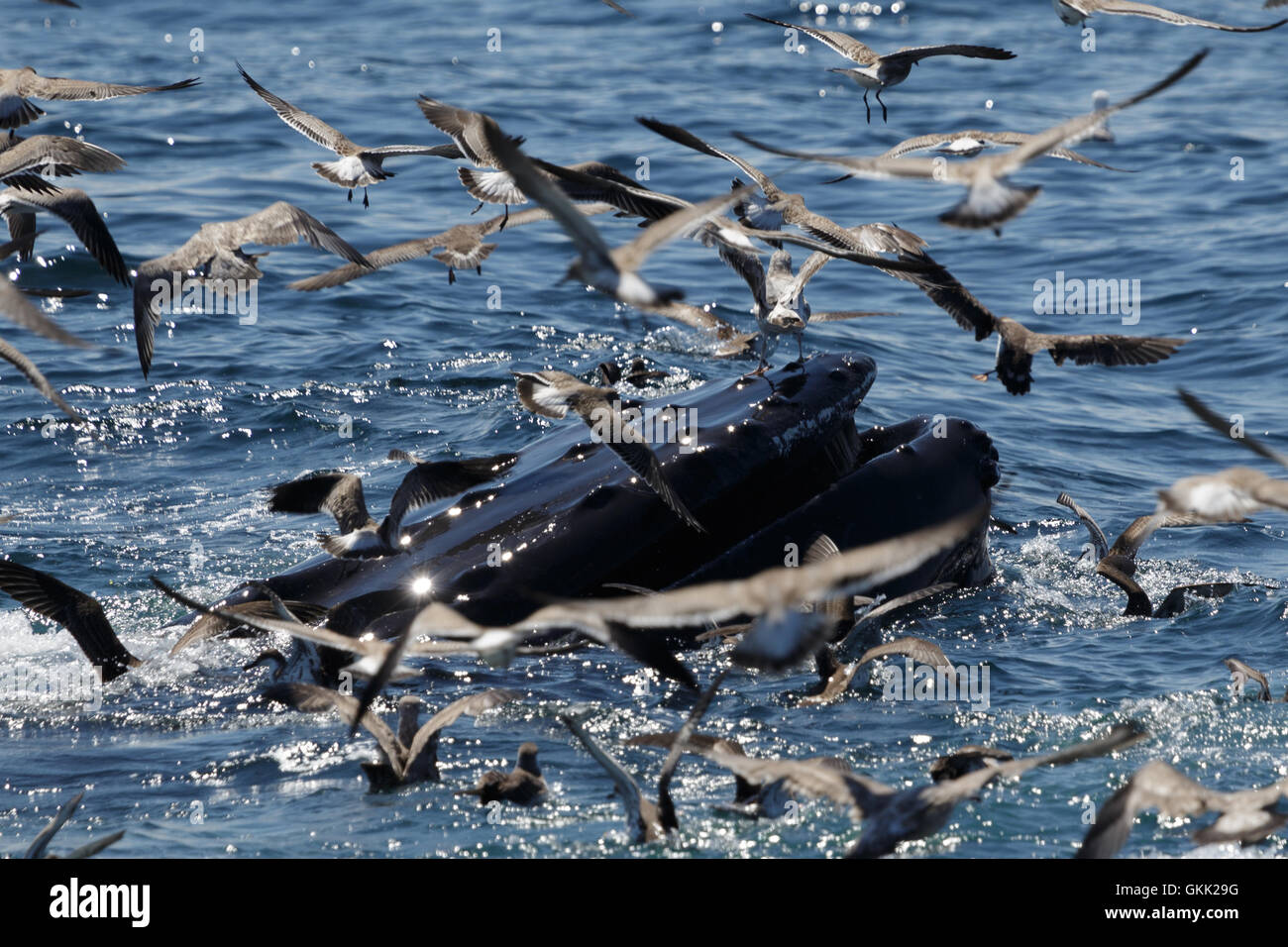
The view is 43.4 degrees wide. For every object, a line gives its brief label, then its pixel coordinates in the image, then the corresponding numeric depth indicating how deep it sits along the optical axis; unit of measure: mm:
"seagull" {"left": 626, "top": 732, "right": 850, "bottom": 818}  6699
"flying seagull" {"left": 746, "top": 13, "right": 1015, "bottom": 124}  11547
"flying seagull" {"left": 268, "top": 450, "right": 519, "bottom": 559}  8650
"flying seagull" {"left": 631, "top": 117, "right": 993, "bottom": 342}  8672
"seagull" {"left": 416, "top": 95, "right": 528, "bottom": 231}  9828
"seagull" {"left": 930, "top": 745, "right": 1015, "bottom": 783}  7027
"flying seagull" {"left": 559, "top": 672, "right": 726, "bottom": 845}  6152
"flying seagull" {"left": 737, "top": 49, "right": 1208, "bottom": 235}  6883
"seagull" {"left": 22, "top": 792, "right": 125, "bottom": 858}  5660
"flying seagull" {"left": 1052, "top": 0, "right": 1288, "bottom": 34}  10039
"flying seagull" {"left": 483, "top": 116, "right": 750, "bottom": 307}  6121
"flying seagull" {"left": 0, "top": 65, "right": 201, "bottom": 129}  9953
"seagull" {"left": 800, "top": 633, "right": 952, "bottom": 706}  8195
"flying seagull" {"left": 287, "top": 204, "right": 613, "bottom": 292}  10555
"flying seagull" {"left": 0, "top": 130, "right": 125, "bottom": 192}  8961
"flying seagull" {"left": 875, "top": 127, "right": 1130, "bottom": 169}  11211
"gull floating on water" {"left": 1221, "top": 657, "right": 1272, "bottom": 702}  8602
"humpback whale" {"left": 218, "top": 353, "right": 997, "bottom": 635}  8859
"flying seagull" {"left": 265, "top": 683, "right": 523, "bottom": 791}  7195
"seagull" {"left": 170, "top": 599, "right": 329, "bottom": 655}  8250
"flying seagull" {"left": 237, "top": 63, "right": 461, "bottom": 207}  10930
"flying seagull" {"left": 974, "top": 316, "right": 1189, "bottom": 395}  9023
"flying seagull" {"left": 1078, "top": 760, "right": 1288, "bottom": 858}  5703
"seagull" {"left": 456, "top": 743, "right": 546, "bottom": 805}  7180
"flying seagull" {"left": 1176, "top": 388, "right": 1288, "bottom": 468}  5754
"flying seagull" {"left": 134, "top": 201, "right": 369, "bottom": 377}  9938
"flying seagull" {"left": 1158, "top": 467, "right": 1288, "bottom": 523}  5816
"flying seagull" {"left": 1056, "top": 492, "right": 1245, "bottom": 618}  10453
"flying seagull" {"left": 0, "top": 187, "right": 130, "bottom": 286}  8922
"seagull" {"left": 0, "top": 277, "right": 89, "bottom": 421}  6191
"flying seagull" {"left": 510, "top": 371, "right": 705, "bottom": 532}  8625
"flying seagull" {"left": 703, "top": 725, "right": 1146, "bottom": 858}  5648
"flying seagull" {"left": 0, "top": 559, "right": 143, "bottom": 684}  8000
